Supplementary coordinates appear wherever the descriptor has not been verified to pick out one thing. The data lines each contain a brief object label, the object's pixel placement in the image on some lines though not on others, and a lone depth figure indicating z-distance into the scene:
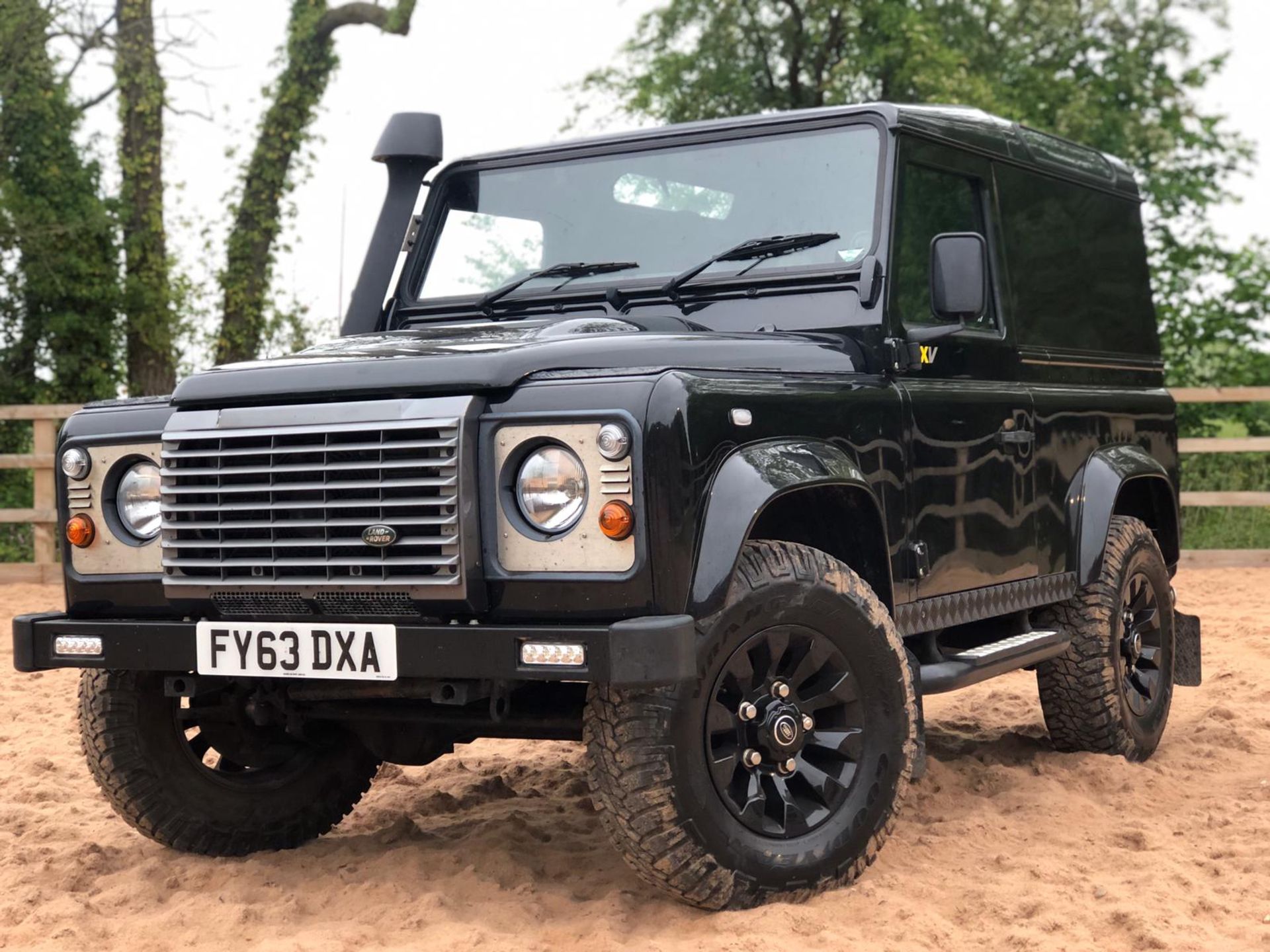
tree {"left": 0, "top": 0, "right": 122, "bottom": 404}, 17.53
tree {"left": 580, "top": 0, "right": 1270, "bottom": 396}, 23.44
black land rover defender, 3.57
